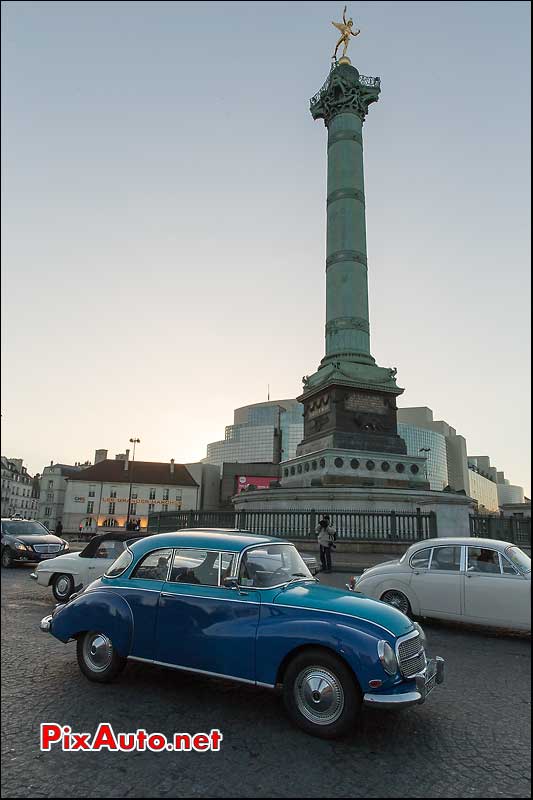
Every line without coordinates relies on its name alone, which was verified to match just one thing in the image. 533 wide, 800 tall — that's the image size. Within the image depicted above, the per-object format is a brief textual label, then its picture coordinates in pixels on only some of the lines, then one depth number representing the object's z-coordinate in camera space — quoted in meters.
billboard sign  87.52
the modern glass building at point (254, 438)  144.75
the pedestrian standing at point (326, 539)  14.58
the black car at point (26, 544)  14.25
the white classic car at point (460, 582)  7.34
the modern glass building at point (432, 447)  130.38
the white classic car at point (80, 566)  9.98
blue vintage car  4.07
